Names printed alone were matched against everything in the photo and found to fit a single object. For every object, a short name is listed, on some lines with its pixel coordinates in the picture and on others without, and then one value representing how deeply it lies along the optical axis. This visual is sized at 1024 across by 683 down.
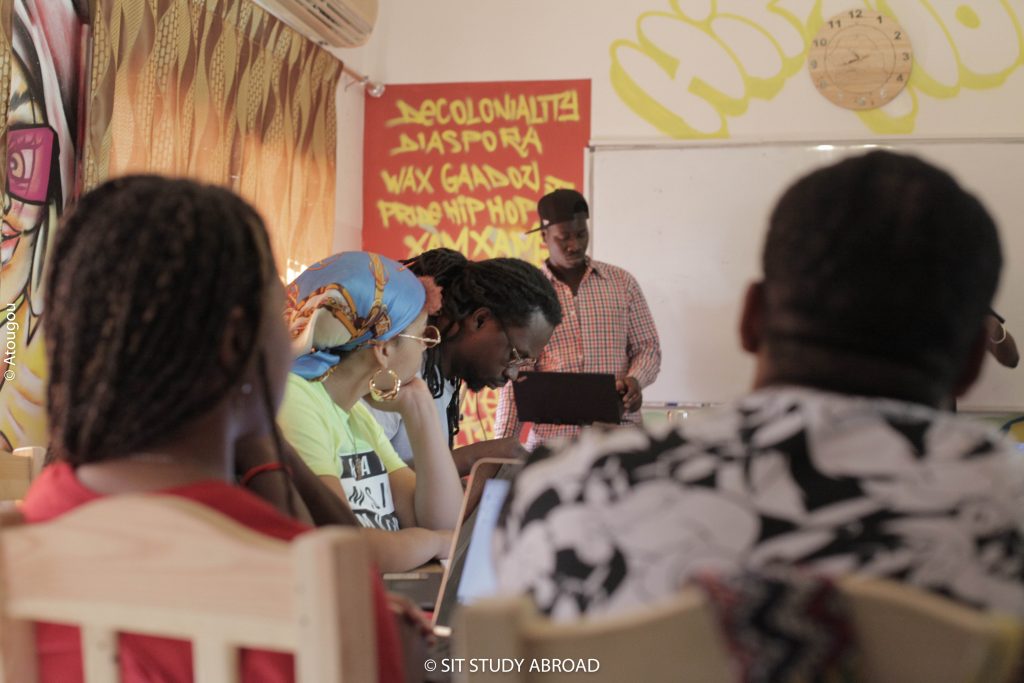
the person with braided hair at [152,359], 0.80
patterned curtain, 2.79
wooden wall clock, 4.21
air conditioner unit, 3.61
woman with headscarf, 1.66
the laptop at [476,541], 1.29
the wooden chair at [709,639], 0.54
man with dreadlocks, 2.42
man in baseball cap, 3.82
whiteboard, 4.26
